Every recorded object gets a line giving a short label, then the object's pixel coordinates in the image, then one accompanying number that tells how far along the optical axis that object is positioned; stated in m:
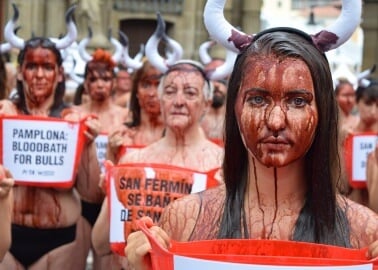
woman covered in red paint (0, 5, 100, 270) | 5.94
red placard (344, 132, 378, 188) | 7.27
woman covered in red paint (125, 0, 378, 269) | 2.80
